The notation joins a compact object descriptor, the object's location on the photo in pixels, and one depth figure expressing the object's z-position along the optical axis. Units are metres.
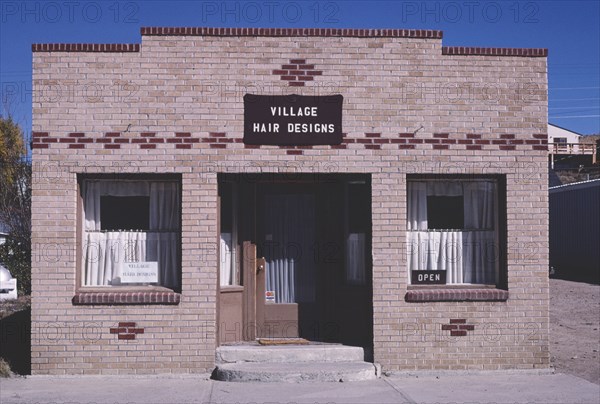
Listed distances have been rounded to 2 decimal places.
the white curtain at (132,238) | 9.98
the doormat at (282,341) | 10.32
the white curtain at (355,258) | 10.59
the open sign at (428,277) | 10.22
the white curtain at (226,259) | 10.48
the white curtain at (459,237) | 10.28
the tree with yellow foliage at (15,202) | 20.88
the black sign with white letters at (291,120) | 9.79
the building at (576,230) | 25.80
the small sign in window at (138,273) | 9.98
